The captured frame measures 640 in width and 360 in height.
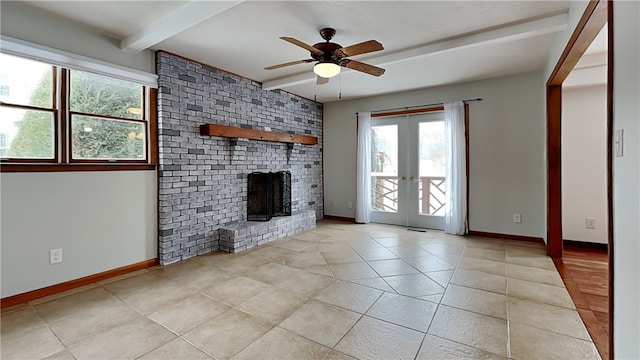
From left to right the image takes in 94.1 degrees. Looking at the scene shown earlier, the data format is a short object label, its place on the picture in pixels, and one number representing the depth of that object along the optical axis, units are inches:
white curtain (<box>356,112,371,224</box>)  219.8
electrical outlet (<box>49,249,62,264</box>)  104.7
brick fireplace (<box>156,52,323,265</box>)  135.0
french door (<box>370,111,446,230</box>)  198.7
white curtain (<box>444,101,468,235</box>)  183.9
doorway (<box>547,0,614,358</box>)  60.9
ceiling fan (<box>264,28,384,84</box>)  102.5
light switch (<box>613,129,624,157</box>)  55.3
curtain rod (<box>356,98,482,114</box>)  182.7
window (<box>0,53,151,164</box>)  97.8
